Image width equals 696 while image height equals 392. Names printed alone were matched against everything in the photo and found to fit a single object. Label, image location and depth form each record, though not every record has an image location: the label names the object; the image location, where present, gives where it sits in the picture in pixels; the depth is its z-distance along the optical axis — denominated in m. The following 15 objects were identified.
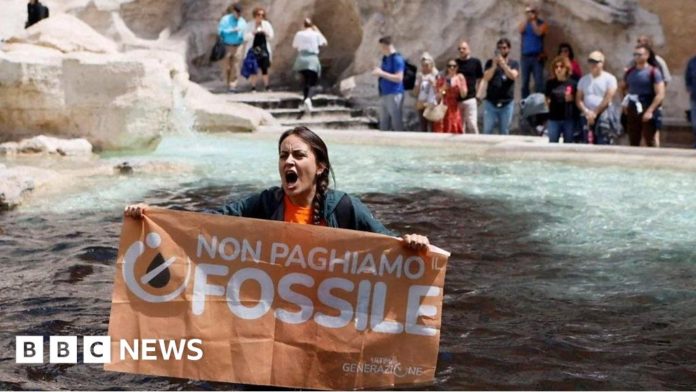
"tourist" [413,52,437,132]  14.16
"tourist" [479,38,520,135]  13.48
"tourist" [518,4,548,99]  15.47
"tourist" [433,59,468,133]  13.69
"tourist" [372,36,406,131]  15.11
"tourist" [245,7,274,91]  18.16
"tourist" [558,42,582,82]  12.84
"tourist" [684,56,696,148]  12.58
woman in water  3.72
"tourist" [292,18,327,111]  17.27
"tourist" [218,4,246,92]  18.66
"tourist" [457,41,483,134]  13.84
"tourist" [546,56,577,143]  12.07
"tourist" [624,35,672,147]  12.13
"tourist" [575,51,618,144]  11.79
